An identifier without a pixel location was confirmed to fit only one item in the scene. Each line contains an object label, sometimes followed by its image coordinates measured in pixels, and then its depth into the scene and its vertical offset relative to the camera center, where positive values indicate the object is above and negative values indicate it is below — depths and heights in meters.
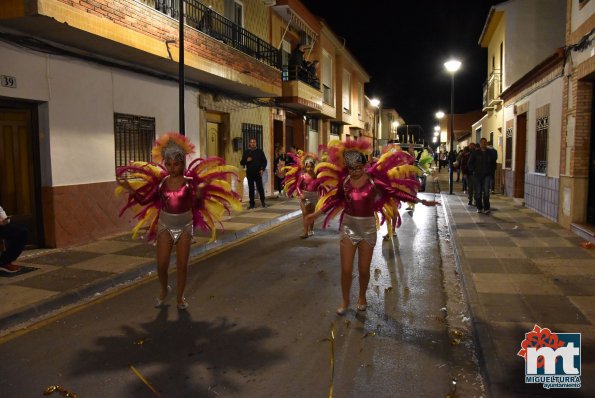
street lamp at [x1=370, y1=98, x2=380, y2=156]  43.96 +5.12
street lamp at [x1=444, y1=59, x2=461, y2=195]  20.39 +3.69
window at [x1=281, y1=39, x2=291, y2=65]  21.33 +4.74
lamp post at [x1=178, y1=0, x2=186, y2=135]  10.42 +1.90
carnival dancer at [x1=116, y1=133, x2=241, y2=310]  5.66 -0.40
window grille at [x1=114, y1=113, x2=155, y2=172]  10.93 +0.55
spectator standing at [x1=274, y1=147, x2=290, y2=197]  16.72 +0.01
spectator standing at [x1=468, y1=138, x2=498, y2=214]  13.43 -0.32
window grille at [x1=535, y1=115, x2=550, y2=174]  13.10 +0.40
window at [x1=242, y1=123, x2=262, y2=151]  17.36 +0.99
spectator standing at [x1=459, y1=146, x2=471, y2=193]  17.83 -0.10
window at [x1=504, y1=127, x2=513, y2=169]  18.53 +0.31
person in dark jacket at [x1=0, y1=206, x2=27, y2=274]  6.90 -1.13
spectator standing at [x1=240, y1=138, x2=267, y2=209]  15.11 -0.13
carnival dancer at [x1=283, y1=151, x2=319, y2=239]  10.23 -0.42
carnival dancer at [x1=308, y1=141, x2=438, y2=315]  5.48 -0.43
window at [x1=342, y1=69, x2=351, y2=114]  32.50 +4.56
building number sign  7.96 +1.31
